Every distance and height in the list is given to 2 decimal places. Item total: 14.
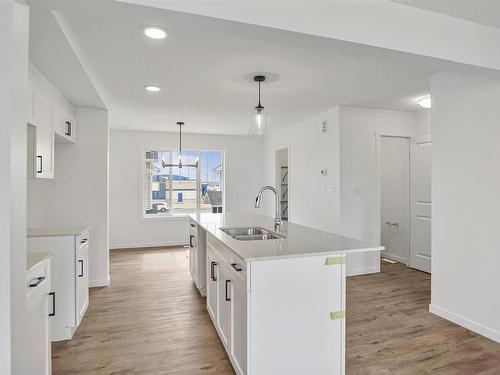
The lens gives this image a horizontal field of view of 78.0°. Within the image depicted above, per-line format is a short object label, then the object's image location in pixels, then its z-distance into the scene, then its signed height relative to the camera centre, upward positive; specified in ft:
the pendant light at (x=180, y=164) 20.27 +1.54
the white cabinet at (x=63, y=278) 8.34 -2.55
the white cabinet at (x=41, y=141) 7.91 +1.22
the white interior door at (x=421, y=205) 14.28 -0.83
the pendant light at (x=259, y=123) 9.53 +1.95
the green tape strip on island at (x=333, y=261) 6.10 -1.47
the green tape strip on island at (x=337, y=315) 6.15 -2.58
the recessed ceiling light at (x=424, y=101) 12.36 +3.48
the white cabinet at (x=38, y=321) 5.03 -2.36
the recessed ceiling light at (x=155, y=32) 6.86 +3.51
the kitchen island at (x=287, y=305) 5.65 -2.30
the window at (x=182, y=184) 21.04 +0.13
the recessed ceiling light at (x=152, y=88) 11.21 +3.59
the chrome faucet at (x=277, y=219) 9.03 -1.06
